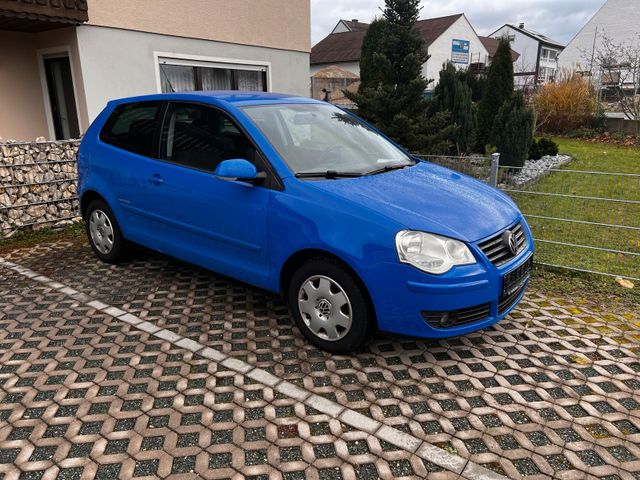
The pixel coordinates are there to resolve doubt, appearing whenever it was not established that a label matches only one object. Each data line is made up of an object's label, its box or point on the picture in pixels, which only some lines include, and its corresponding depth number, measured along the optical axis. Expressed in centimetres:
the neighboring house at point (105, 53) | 838
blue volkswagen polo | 315
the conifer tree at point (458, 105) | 1071
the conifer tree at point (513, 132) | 1002
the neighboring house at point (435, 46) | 4022
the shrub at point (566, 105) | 1817
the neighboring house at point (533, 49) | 5306
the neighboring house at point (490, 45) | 5031
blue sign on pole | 4166
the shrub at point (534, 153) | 1245
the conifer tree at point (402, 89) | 907
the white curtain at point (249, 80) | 1160
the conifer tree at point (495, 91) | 1276
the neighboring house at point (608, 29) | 3609
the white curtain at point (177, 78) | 997
